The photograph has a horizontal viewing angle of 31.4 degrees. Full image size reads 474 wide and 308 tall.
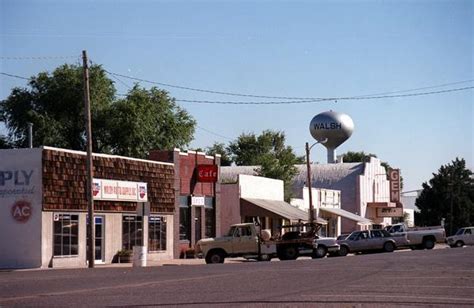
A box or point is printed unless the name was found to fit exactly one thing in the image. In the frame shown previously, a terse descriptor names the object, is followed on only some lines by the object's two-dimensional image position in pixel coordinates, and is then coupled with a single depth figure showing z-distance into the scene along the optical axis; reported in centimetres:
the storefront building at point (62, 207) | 3747
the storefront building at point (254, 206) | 5469
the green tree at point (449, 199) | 9638
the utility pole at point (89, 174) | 3538
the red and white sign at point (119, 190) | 4112
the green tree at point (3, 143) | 6794
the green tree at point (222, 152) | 10740
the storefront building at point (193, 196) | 4856
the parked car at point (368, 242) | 4984
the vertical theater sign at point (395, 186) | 8750
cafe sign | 5028
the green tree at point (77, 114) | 6575
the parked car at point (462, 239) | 6106
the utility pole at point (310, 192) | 5077
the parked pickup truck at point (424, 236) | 5450
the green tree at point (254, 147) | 10606
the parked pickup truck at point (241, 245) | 4056
